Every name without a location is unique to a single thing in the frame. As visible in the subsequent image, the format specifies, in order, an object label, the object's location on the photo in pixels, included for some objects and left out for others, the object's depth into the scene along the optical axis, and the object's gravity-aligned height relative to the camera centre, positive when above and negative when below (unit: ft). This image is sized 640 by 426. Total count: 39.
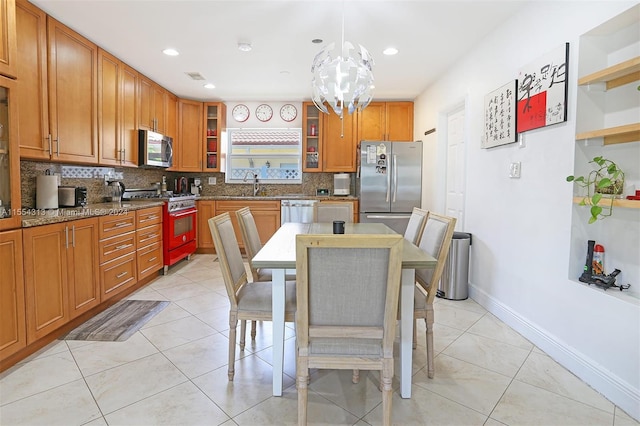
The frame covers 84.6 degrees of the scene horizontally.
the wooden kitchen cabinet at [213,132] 18.20 +3.12
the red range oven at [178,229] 14.10 -1.63
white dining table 5.61 -1.80
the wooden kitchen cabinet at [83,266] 8.57 -1.96
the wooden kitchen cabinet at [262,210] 17.49 -0.92
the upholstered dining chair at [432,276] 6.51 -1.59
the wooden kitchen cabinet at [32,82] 8.19 +2.58
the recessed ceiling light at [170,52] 11.47 +4.59
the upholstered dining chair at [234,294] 6.26 -1.98
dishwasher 17.29 -0.90
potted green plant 5.94 +0.22
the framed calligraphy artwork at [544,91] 7.20 +2.33
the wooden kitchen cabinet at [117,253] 9.95 -1.92
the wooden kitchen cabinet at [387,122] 17.76 +3.63
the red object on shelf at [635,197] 5.80 -0.01
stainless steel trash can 10.92 -2.37
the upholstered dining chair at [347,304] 4.48 -1.50
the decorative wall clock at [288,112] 18.75 +4.28
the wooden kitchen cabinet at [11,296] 6.56 -2.07
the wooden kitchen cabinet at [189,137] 17.66 +2.75
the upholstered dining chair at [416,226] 8.44 -0.79
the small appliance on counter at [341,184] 18.13 +0.46
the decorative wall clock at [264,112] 18.85 +4.28
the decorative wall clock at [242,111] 18.88 +4.28
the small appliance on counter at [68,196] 10.05 -0.18
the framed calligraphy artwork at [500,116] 8.91 +2.12
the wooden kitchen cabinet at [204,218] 17.56 -1.34
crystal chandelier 7.88 +2.64
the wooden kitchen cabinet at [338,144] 17.94 +2.51
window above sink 19.04 +1.98
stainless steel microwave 13.70 +1.71
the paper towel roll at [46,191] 9.35 -0.04
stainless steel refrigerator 16.30 +0.63
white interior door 12.55 +1.08
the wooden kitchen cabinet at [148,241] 12.06 -1.84
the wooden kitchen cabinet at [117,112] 11.29 +2.71
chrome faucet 19.08 +0.51
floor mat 8.48 -3.51
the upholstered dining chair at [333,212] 11.80 -0.64
